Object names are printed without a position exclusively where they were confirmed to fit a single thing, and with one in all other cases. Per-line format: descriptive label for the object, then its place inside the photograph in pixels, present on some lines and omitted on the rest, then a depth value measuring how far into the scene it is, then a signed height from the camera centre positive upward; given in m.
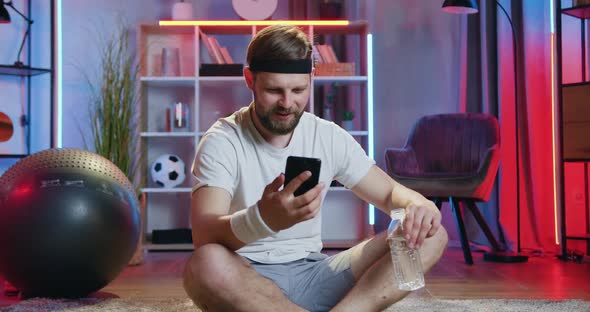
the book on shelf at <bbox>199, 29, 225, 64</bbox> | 5.19 +0.85
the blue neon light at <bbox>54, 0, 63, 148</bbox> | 5.36 +0.67
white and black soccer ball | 5.10 +0.03
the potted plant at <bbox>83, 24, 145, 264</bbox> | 4.74 +0.45
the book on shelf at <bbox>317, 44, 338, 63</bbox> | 5.25 +0.82
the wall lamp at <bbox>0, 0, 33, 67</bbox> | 4.83 +1.02
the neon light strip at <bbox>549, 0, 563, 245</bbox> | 4.71 +0.33
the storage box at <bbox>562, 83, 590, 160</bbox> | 4.38 +0.29
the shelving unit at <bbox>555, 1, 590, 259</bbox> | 4.38 +0.31
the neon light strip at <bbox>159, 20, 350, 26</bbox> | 5.11 +1.00
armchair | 4.39 +0.08
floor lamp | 4.40 +0.36
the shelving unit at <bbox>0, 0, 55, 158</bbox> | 5.11 +0.71
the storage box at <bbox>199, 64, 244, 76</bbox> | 5.16 +0.70
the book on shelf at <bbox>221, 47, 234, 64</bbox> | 5.22 +0.80
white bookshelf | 5.29 +0.53
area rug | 2.75 -0.48
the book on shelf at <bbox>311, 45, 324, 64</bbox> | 5.19 +0.80
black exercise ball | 2.79 -0.17
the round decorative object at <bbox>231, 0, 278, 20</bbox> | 5.15 +1.10
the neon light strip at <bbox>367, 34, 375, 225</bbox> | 5.18 +0.53
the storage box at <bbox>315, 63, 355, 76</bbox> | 5.20 +0.70
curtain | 4.79 +0.36
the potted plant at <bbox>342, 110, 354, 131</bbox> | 5.19 +0.36
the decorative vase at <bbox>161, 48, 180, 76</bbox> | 5.16 +0.76
